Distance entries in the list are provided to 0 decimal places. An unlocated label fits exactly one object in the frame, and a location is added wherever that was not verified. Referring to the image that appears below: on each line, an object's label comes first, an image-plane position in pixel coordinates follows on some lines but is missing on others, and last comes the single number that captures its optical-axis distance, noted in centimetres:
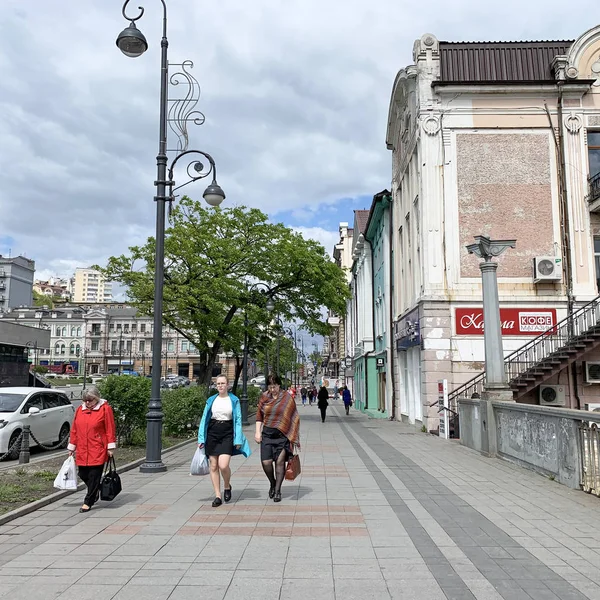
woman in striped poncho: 830
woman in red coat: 761
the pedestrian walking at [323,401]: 2712
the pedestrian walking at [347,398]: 3522
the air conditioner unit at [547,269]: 2009
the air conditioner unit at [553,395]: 1934
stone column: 1355
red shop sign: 2030
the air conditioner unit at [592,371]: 1925
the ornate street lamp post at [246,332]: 2447
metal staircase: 1773
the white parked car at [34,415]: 1318
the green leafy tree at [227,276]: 2366
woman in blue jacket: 799
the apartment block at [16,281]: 12962
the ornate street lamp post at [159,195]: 1091
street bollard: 1185
